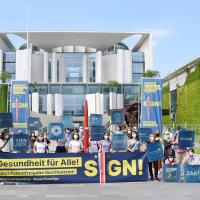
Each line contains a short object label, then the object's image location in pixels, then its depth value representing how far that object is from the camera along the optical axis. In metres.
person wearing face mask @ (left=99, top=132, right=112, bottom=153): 16.20
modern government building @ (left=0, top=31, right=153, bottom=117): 112.44
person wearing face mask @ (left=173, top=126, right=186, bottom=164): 16.55
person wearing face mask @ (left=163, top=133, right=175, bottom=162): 17.50
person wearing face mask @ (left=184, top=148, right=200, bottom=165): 14.79
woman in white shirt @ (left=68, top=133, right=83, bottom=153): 15.61
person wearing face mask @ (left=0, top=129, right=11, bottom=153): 15.34
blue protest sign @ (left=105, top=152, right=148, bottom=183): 14.18
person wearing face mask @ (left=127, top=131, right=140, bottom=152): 15.79
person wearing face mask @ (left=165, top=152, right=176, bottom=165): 14.84
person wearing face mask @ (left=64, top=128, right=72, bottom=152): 21.53
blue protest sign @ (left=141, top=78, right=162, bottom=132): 24.62
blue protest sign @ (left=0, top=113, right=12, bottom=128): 24.42
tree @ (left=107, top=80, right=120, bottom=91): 111.00
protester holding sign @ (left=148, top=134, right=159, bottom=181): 14.73
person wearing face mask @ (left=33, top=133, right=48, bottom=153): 15.67
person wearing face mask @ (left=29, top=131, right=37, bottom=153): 19.90
